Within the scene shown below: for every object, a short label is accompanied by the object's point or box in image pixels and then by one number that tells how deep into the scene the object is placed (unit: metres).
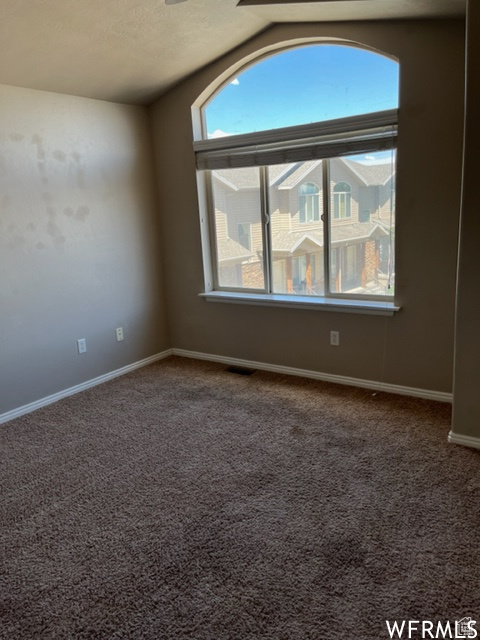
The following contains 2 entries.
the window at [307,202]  3.22
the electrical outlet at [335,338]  3.56
